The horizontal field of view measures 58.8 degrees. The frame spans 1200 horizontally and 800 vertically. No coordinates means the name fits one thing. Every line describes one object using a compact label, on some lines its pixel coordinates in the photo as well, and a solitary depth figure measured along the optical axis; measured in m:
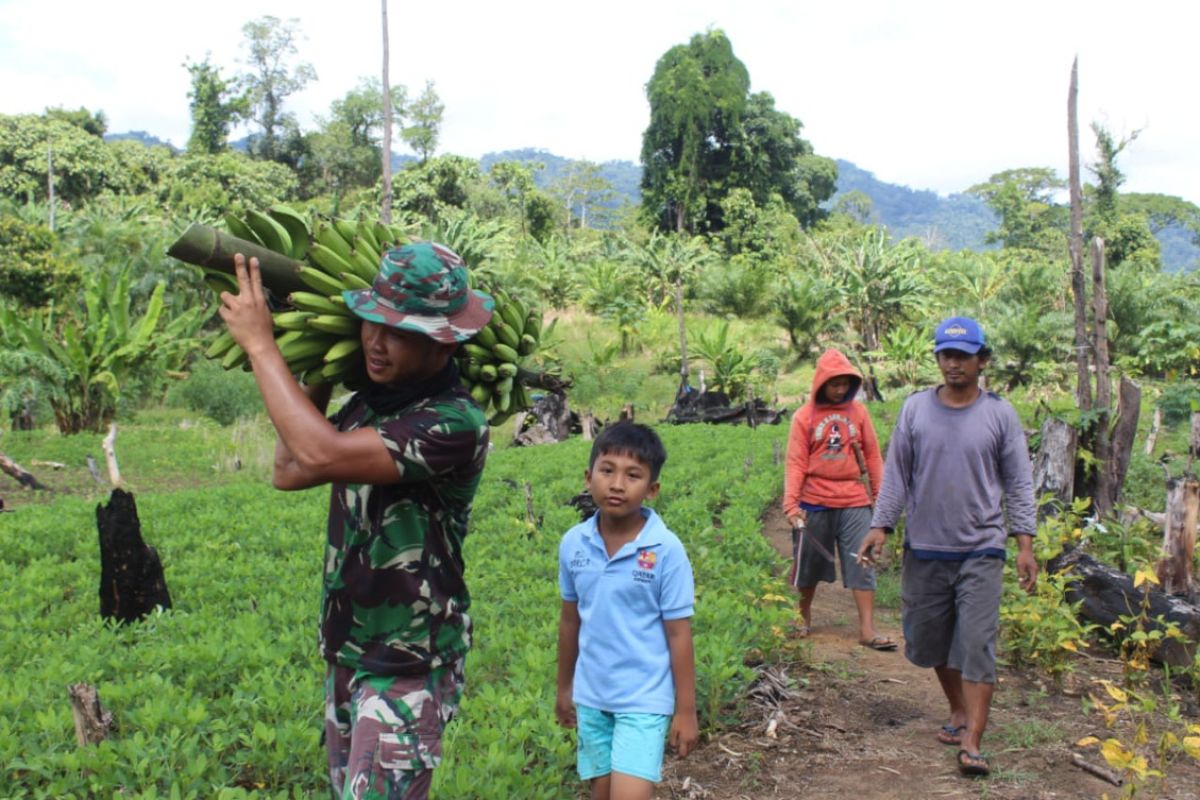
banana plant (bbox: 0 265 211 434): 18.61
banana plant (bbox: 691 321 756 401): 27.53
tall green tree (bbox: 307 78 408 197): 52.94
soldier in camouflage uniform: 2.56
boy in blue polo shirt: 3.27
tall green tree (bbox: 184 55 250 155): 51.22
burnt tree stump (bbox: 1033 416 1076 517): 8.68
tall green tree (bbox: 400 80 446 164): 57.91
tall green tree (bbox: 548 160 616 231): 68.75
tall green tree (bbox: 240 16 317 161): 54.50
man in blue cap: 4.82
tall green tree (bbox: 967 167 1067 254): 54.12
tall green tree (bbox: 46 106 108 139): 51.09
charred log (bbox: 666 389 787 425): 22.30
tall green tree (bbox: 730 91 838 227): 48.91
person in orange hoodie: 6.80
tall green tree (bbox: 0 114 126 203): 40.50
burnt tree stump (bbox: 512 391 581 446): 20.02
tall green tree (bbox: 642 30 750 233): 48.41
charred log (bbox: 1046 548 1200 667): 6.10
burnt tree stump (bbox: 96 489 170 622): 6.84
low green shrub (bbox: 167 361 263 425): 23.67
